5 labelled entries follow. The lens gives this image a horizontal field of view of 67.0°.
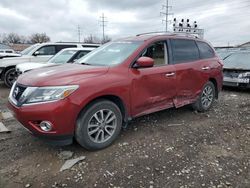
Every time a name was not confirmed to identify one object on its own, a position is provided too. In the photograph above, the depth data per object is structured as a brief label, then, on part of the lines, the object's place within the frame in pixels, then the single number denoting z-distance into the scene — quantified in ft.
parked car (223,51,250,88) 20.29
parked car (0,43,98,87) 23.63
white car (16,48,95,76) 19.95
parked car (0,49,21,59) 27.21
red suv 8.25
